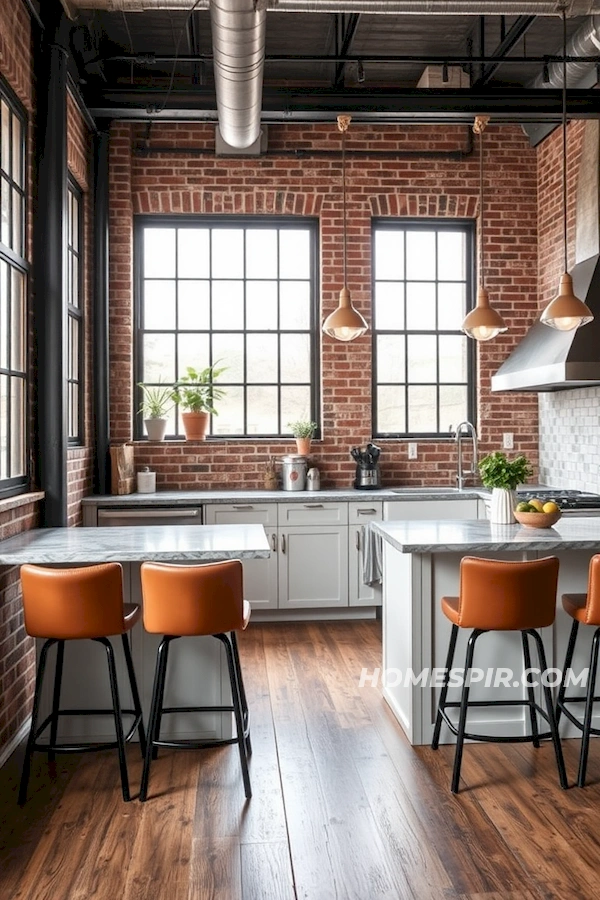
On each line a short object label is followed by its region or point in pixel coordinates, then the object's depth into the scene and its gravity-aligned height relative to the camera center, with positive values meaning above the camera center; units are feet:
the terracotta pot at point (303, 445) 21.18 -0.26
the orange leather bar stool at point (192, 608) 10.52 -2.28
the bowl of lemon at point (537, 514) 13.19 -1.29
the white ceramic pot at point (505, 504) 13.91 -1.18
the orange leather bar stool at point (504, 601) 10.93 -2.25
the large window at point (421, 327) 22.27 +3.01
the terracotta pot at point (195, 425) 21.16 +0.26
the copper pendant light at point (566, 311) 12.74 +1.97
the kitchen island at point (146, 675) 12.21 -3.64
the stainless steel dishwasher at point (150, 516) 19.01 -1.93
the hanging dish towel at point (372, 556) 19.03 -2.85
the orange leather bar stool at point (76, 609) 10.46 -2.28
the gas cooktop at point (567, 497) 17.58 -1.39
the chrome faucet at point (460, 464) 21.25 -0.73
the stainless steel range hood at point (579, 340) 16.60 +2.14
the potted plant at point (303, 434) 21.18 +0.03
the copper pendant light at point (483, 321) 14.48 +2.05
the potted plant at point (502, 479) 13.73 -0.76
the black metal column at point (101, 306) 20.27 +3.23
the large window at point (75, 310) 18.60 +2.89
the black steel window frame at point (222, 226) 21.59 +5.13
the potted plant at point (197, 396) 21.13 +1.02
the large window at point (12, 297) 12.89 +2.28
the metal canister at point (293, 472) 20.75 -0.95
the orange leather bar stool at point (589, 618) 10.91 -2.54
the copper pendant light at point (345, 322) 15.28 +2.14
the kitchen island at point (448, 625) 12.07 -2.86
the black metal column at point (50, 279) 14.46 +2.78
